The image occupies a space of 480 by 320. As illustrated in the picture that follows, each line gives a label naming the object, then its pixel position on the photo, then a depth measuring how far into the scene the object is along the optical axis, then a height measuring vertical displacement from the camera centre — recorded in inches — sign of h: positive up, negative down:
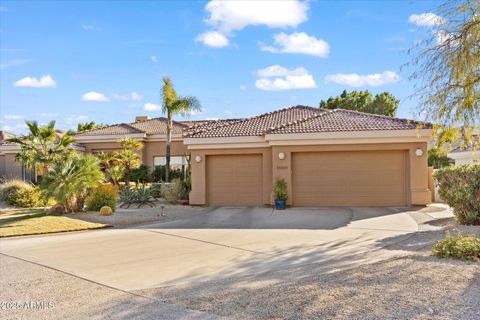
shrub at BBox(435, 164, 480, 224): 463.5 -30.1
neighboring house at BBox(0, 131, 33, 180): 1272.1 +18.3
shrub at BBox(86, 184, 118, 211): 650.2 -44.2
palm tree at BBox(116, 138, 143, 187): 1103.0 +35.9
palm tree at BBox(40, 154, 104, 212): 599.7 -13.0
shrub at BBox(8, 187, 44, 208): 772.0 -50.0
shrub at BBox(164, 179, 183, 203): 797.2 -42.4
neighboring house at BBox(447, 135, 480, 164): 959.3 +26.5
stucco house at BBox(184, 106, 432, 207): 685.3 +10.5
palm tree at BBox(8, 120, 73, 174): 679.1 +45.6
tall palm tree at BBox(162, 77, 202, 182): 1147.3 +182.1
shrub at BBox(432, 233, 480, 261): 287.6 -57.3
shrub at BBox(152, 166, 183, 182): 1262.3 -11.8
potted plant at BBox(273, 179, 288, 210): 686.5 -43.4
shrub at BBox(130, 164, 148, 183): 1224.7 -13.4
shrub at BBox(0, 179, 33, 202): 804.6 -31.5
